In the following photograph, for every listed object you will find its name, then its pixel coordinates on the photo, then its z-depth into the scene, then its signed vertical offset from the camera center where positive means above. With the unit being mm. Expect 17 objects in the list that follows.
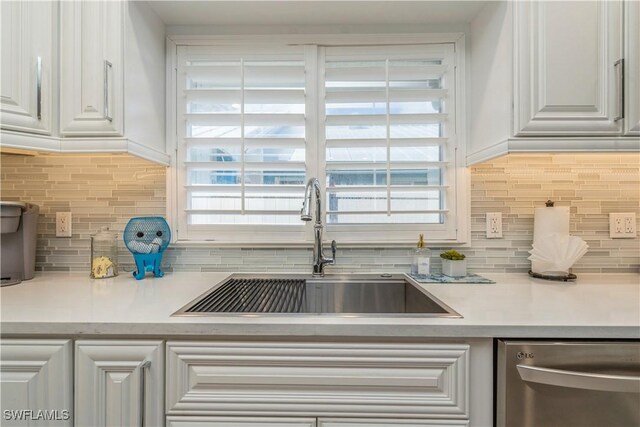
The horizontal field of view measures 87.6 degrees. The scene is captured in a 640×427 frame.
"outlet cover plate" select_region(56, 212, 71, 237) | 1622 -55
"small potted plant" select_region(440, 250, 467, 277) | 1505 -220
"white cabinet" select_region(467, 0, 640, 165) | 1225 +517
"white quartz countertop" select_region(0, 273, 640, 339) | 922 -303
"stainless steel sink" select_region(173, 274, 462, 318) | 1371 -336
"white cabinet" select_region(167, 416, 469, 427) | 947 -591
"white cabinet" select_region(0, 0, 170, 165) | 1213 +513
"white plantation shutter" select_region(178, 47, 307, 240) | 1616 +355
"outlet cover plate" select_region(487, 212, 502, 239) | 1602 -44
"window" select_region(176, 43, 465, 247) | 1613 +355
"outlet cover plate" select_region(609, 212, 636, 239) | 1565 -34
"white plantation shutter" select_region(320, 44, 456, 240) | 1607 +371
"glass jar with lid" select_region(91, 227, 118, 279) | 1503 -192
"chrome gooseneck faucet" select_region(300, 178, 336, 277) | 1502 -146
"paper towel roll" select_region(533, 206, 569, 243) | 1474 -21
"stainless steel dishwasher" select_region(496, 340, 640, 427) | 902 -469
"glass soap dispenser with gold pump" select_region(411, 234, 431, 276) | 1543 -207
